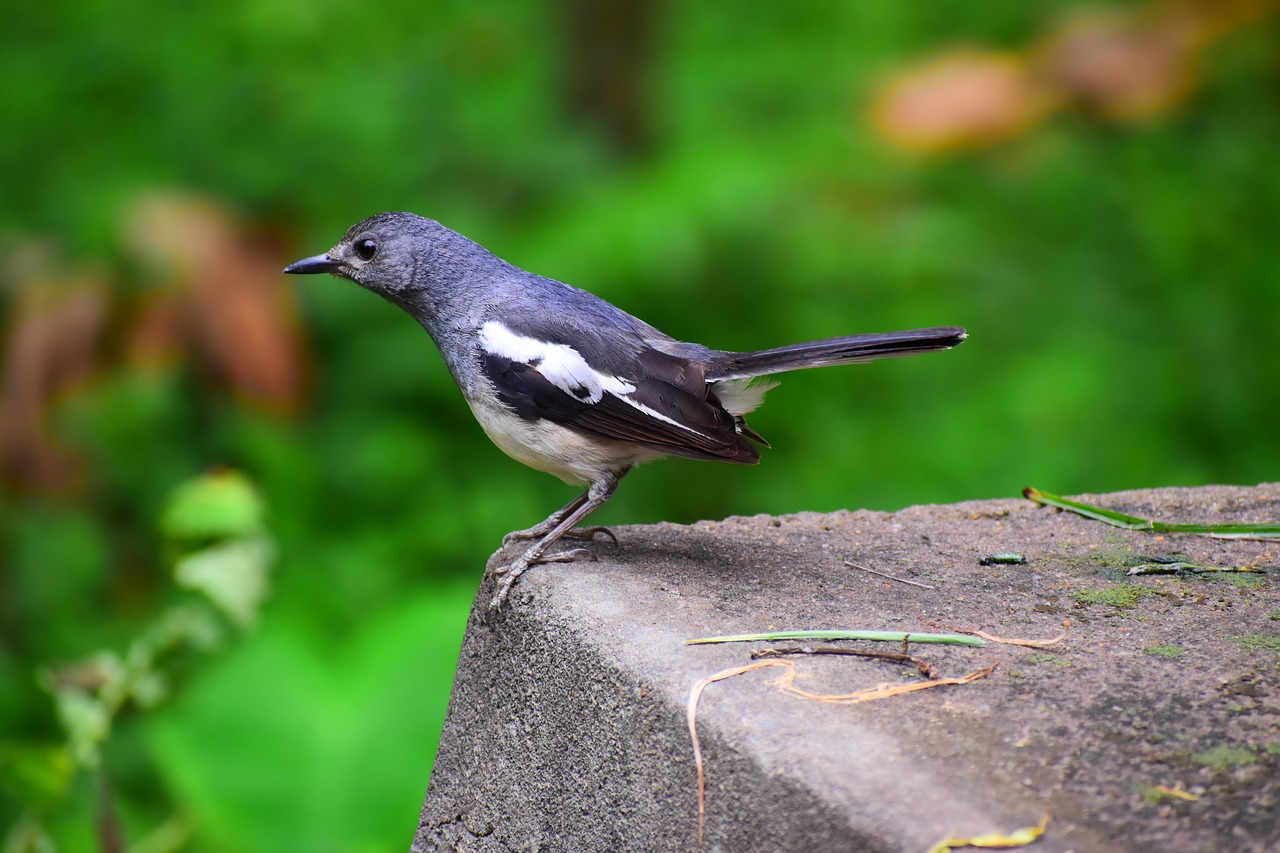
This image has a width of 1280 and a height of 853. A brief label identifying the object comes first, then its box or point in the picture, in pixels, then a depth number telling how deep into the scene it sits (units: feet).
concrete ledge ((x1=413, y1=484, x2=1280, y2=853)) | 11.46
